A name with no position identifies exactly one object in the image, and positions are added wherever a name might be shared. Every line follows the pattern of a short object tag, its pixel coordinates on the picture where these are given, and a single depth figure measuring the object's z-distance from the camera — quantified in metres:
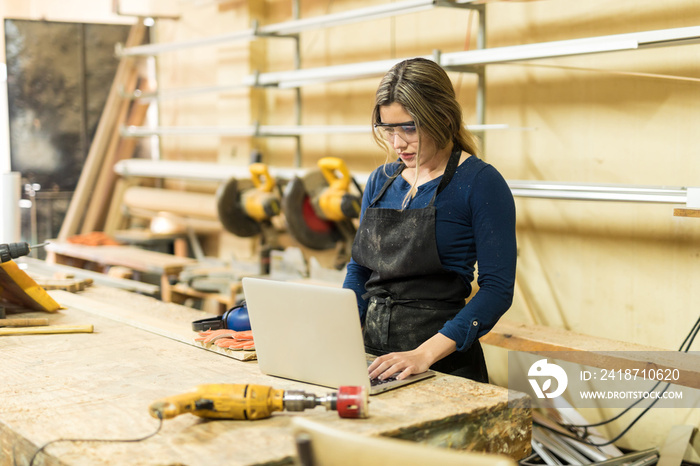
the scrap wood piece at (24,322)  2.12
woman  1.73
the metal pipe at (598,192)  2.30
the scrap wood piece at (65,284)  2.77
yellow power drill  1.31
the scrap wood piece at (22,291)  2.26
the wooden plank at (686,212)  2.11
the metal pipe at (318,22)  2.96
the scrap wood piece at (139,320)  1.82
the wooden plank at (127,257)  3.95
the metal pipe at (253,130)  3.39
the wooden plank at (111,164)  5.14
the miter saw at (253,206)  3.66
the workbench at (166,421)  1.21
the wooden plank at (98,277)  3.36
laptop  1.40
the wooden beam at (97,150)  5.08
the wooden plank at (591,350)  2.19
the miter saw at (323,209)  3.33
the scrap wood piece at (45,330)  2.05
